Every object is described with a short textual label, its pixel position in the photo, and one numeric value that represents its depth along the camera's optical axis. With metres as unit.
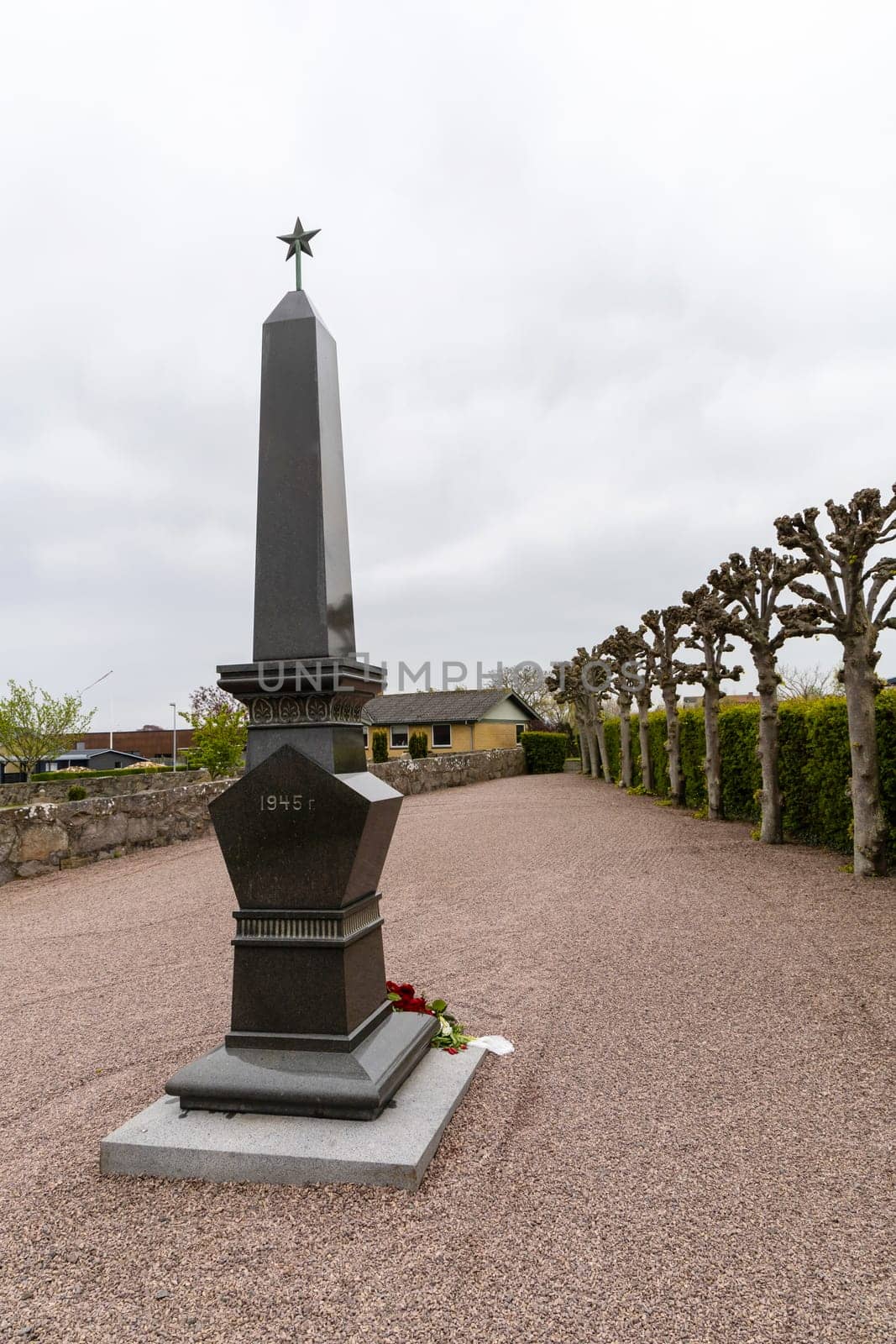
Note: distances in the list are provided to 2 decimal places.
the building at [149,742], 65.69
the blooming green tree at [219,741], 23.30
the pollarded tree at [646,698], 18.03
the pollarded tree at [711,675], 11.66
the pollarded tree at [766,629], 9.62
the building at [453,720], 39.47
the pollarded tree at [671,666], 14.98
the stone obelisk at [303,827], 3.06
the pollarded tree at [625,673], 20.28
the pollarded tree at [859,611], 7.47
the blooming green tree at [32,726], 34.41
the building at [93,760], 49.25
